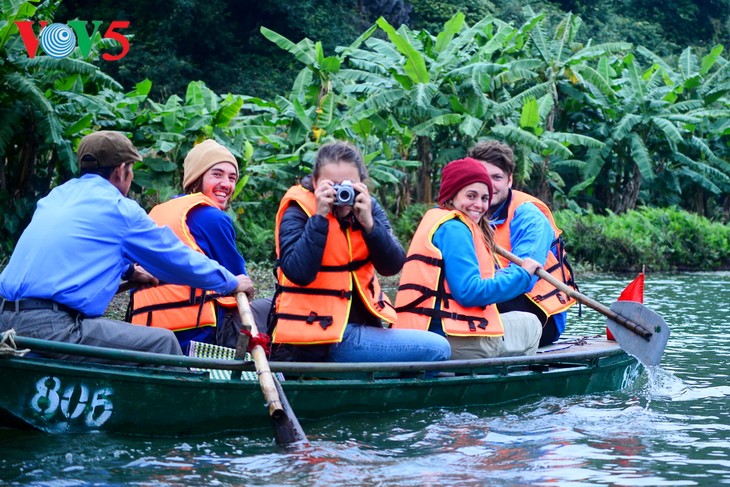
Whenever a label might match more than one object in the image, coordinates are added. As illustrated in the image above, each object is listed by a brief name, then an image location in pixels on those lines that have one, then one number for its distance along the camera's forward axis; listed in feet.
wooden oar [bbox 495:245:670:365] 42.24
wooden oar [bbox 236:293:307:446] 30.19
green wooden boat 29.14
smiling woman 35.94
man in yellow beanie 34.32
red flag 43.73
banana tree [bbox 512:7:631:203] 100.73
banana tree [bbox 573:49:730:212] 114.32
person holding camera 31.24
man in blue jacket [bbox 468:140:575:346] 40.04
